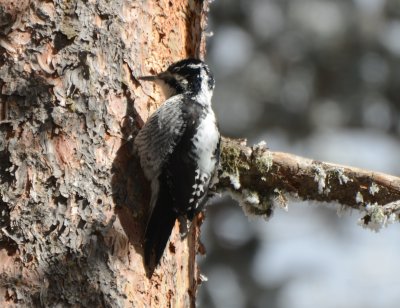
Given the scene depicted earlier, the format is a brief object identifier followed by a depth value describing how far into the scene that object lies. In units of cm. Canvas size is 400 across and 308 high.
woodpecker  790
